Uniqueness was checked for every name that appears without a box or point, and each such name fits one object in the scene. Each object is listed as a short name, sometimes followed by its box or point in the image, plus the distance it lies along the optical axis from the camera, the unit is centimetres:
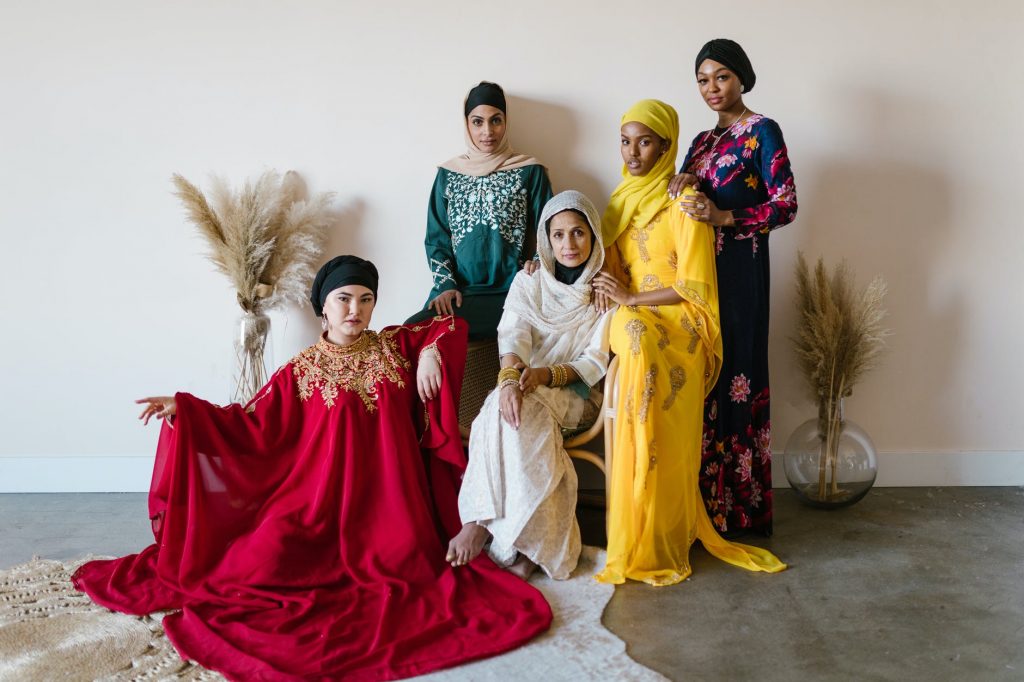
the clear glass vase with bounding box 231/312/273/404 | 330
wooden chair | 260
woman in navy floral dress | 283
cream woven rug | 194
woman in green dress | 318
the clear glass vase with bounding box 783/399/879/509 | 313
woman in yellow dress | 251
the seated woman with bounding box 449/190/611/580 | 250
